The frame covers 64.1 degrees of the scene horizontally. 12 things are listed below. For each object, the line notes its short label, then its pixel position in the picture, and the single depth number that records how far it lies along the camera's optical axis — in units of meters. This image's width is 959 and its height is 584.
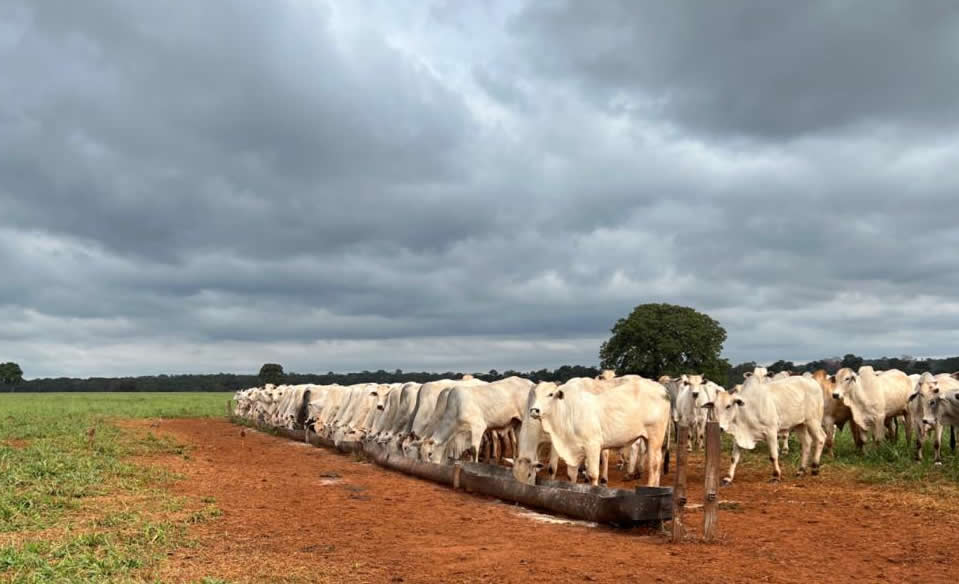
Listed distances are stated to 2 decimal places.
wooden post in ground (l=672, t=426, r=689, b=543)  9.34
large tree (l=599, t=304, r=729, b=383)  42.78
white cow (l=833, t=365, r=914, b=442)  18.31
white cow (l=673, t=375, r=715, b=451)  18.20
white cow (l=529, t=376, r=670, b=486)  13.24
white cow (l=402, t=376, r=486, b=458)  18.09
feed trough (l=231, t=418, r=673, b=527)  9.87
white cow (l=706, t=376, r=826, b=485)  15.62
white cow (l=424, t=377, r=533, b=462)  17.16
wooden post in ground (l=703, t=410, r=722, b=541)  9.35
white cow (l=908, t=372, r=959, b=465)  16.19
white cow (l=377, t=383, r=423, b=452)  19.62
